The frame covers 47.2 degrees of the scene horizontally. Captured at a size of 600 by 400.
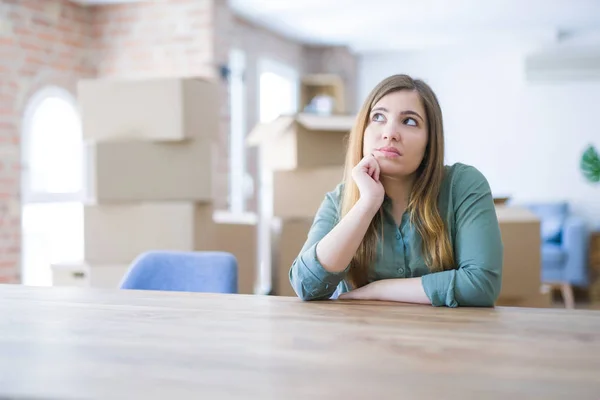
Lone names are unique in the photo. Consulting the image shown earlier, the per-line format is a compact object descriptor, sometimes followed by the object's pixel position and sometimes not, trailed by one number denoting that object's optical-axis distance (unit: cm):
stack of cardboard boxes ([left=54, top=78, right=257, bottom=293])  279
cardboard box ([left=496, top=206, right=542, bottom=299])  249
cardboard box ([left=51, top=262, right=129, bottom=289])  289
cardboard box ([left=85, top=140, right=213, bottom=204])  282
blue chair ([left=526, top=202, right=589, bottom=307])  579
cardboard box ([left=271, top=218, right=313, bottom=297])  305
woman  142
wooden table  77
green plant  253
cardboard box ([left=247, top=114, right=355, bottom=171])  296
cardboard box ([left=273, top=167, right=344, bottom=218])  301
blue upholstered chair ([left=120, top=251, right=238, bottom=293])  190
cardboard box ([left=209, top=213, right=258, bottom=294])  314
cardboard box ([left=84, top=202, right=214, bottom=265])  284
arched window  471
